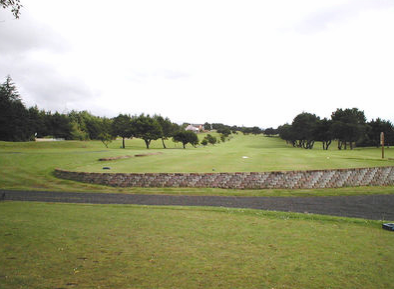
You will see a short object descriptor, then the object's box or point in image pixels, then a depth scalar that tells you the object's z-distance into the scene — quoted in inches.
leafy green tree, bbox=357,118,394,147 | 2858.5
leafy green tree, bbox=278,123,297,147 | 3629.4
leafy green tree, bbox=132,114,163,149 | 2918.3
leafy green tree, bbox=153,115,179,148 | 3617.1
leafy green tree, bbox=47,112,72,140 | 3895.2
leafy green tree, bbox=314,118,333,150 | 3009.4
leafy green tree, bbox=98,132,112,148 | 2483.3
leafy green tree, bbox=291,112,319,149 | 3193.9
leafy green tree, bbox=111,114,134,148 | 3075.8
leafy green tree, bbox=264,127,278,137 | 7781.5
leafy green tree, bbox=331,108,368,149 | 2667.3
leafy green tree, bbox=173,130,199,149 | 3043.6
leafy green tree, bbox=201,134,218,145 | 3920.3
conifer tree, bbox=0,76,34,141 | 2952.8
